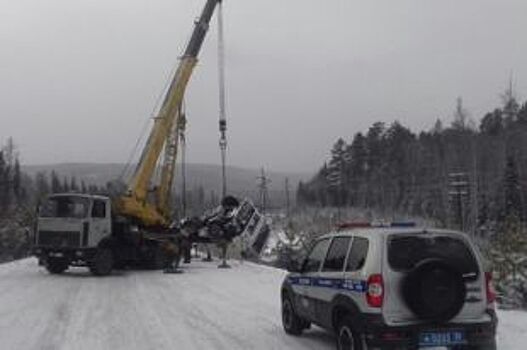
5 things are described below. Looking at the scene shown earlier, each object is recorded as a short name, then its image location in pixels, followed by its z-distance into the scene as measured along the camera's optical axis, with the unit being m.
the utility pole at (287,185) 90.71
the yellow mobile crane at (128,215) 30.80
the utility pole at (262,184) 62.54
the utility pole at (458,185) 87.45
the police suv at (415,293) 11.11
